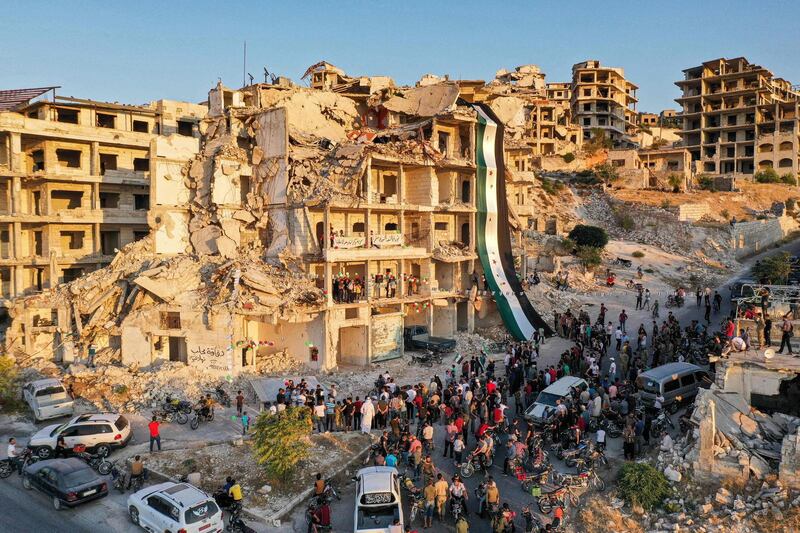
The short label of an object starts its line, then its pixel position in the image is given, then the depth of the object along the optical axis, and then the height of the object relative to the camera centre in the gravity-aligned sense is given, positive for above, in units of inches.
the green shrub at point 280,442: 675.4 -238.5
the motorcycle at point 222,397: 987.9 -270.8
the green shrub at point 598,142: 3041.3 +520.5
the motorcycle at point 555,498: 608.1 -276.5
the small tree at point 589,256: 1862.7 -57.4
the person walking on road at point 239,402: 913.5 -256.0
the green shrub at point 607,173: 2719.0 +309.1
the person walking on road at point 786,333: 777.6 -129.0
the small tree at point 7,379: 970.1 -236.5
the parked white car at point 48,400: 905.5 -252.9
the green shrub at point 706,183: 2783.0 +268.3
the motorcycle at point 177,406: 900.5 -259.1
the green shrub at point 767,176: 2942.9 +314.0
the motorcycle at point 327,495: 606.0 -277.9
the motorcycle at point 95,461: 716.0 -279.9
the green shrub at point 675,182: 2637.8 +259.6
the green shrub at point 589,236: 1957.4 +8.1
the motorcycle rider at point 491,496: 594.2 -265.0
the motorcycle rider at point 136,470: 676.1 -268.5
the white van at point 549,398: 805.2 -230.9
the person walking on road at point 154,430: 767.7 -252.2
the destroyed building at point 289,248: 1175.6 -19.8
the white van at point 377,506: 555.2 -260.1
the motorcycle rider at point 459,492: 605.0 -265.4
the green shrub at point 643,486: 617.9 -268.7
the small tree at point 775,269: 1470.5 -84.2
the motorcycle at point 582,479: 647.8 -271.5
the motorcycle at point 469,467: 700.0 -276.9
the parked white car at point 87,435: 753.0 -257.8
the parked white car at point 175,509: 560.1 -268.8
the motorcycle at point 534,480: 653.9 -274.5
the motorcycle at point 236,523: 589.6 -292.0
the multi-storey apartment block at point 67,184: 1553.9 +160.2
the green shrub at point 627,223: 2333.8 +62.1
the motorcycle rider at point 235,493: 619.2 -271.9
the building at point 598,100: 3528.5 +846.4
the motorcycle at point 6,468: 722.0 -285.8
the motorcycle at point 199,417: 877.2 -273.5
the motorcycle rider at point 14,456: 727.7 -274.7
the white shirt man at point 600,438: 707.4 -244.1
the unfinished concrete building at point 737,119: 3152.1 +673.2
